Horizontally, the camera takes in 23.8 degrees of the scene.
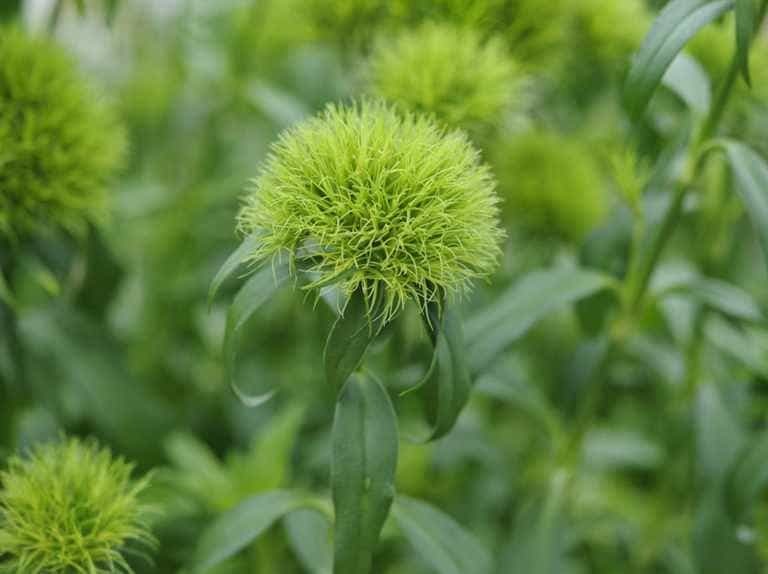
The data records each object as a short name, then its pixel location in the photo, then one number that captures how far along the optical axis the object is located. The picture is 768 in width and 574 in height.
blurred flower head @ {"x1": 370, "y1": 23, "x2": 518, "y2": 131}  0.47
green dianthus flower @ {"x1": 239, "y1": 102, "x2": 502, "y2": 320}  0.40
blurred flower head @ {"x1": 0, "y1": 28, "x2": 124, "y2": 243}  0.47
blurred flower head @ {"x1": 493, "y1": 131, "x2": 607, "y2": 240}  0.54
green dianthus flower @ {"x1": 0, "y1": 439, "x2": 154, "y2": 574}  0.41
